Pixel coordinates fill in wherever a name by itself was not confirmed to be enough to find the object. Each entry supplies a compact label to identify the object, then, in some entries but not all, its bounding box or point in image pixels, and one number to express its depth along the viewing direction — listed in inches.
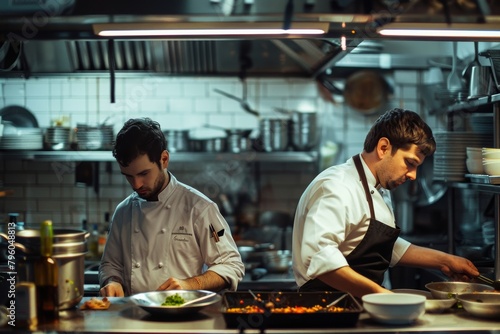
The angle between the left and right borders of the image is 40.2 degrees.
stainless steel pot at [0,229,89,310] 115.8
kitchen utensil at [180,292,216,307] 116.9
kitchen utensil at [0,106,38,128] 256.1
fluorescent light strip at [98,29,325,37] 126.7
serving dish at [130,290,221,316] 114.3
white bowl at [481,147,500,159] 156.3
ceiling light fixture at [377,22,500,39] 124.3
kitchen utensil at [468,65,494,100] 172.2
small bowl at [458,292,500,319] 114.8
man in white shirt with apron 131.1
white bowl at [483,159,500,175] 155.9
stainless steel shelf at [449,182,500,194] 157.1
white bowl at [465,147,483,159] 170.6
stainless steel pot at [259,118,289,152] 242.5
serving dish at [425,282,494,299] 134.0
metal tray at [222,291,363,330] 108.7
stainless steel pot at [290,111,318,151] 243.6
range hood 121.8
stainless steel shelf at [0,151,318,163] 236.4
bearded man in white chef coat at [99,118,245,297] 146.9
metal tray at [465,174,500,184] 155.7
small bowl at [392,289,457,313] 120.2
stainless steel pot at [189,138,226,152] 241.0
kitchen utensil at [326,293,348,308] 116.4
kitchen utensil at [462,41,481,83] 187.4
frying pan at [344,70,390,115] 262.1
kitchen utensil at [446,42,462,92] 210.7
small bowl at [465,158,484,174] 171.0
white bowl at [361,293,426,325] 110.1
